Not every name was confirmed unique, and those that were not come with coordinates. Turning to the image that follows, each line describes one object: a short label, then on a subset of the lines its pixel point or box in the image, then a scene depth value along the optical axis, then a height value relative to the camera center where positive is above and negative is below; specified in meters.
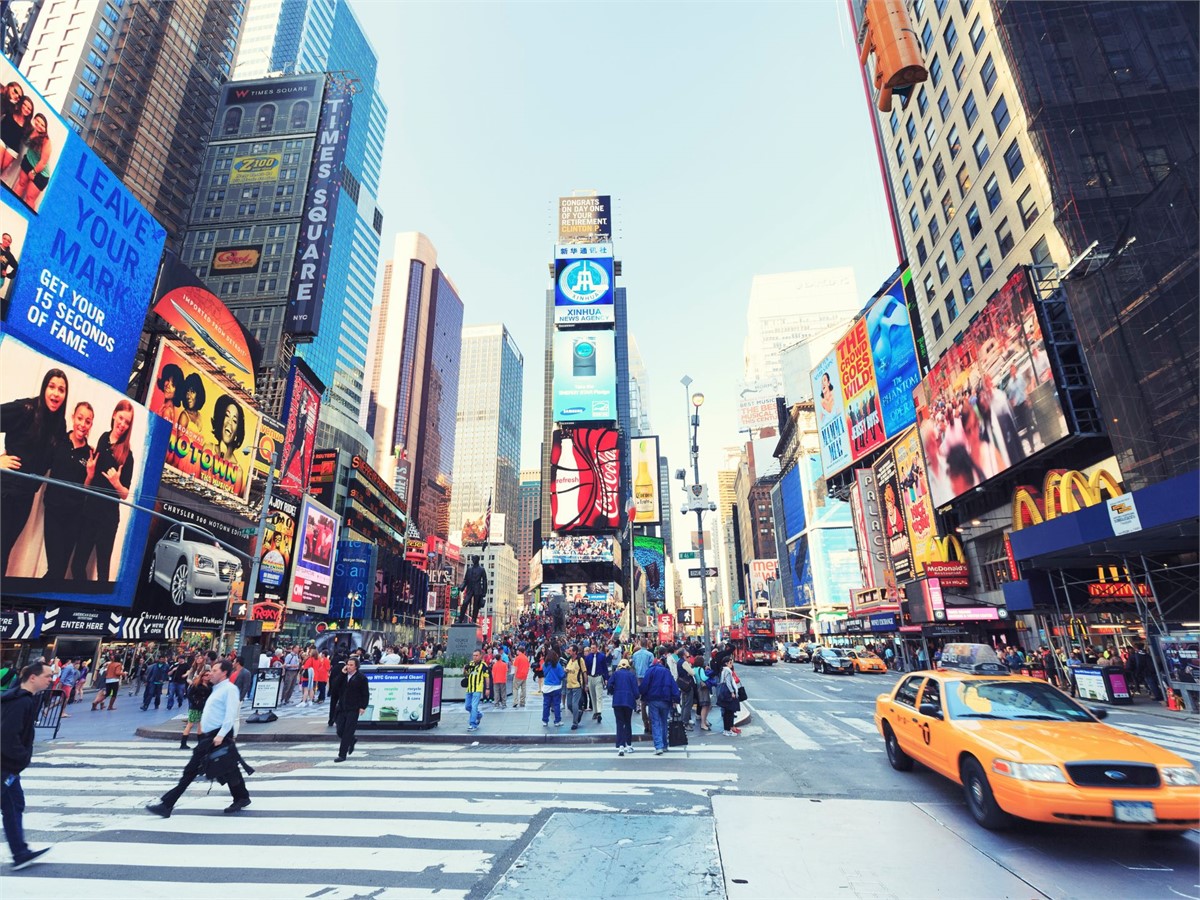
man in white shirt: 6.93 -1.08
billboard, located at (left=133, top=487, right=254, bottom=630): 34.75 +4.51
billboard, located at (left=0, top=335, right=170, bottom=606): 24.36 +7.75
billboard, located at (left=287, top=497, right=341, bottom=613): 49.44 +6.90
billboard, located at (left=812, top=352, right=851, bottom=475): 61.44 +22.15
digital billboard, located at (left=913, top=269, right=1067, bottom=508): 26.50 +11.17
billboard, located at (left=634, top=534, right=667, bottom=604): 131.75 +17.00
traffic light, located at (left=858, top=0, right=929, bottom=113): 8.85 +8.44
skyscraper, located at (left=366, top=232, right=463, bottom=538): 171.12 +71.29
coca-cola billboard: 69.38 +17.23
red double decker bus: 49.72 -1.20
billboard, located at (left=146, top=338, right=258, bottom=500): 36.06 +14.15
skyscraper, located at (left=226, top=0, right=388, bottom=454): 106.19 +93.68
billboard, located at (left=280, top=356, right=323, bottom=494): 42.75 +15.29
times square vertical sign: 60.22 +39.01
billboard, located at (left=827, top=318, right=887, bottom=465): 53.94 +21.44
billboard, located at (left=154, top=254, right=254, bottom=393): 36.69 +20.72
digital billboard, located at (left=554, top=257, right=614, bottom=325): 73.38 +41.78
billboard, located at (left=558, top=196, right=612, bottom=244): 95.75 +65.06
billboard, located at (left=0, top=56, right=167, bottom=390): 25.33 +18.39
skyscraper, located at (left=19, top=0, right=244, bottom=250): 73.69 +71.38
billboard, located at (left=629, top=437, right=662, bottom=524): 92.25 +23.30
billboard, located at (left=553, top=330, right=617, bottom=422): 70.25 +29.92
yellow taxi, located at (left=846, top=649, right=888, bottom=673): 38.59 -2.24
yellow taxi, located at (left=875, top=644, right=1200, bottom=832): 5.17 -1.28
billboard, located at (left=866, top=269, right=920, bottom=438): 48.06 +21.96
